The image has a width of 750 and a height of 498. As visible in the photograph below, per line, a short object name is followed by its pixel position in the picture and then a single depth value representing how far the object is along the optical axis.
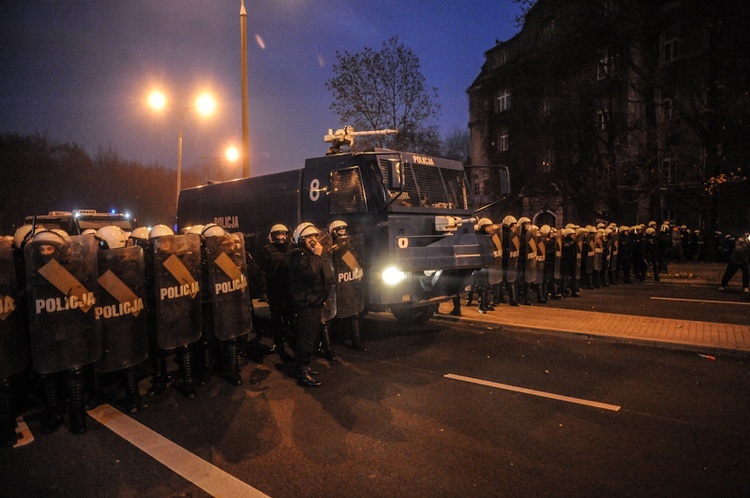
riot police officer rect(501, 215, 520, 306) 11.45
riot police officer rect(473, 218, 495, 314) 10.49
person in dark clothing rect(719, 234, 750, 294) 12.61
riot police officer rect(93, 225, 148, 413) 5.04
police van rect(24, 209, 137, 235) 14.85
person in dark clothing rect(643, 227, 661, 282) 16.64
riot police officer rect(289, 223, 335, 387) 5.87
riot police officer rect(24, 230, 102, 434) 4.43
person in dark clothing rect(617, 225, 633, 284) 15.88
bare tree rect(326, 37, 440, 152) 22.78
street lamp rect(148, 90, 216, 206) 18.38
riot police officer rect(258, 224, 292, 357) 7.41
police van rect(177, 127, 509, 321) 7.73
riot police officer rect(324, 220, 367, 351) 7.48
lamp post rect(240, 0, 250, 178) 13.78
